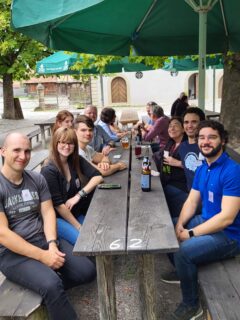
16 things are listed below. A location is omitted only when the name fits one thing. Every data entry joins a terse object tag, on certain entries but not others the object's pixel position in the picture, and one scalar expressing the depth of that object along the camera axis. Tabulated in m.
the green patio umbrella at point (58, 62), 6.72
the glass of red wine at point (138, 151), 3.69
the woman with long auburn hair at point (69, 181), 2.41
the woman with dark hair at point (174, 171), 2.92
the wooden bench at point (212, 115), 8.18
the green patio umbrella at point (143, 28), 3.33
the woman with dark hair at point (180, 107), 5.89
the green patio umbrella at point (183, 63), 8.53
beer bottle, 2.42
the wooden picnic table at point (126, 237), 1.68
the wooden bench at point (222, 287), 1.57
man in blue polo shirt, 1.94
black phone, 2.57
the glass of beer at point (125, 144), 4.23
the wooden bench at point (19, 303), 1.64
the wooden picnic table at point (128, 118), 8.50
